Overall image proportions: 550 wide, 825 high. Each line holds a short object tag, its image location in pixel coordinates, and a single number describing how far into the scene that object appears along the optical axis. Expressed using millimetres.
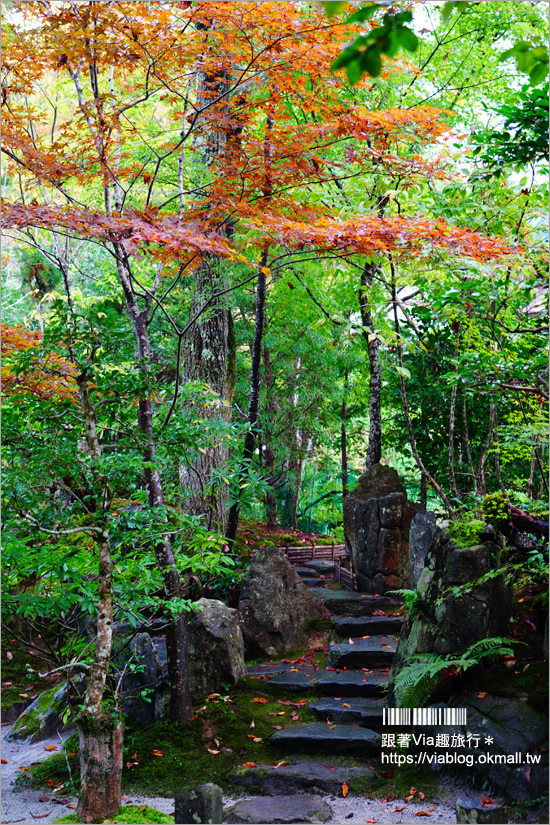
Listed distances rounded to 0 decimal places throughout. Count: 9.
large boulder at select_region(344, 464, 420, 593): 8078
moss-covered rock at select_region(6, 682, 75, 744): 5883
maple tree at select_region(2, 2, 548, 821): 4125
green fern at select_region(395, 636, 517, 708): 4340
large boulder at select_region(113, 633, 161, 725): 5570
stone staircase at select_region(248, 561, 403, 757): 4867
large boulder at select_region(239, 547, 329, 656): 6727
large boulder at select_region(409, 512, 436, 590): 7047
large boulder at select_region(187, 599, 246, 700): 5750
